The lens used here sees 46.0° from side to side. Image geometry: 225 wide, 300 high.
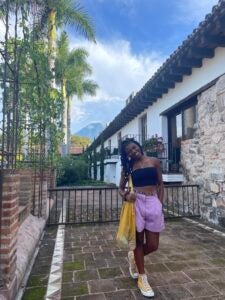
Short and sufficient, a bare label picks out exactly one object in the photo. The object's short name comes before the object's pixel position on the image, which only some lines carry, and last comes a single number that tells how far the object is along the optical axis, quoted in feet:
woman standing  9.30
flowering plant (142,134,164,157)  27.50
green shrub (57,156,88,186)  52.21
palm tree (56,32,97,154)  64.85
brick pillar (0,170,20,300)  7.95
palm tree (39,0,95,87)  40.84
